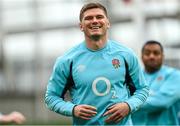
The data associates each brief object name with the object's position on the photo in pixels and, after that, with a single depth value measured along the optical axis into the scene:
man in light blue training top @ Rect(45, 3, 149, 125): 12.45
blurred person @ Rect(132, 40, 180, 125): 17.19
